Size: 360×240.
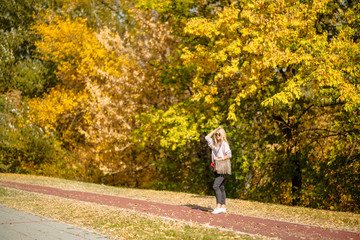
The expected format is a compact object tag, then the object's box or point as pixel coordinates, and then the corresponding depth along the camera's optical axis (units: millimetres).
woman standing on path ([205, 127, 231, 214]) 17594
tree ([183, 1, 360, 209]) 22297
